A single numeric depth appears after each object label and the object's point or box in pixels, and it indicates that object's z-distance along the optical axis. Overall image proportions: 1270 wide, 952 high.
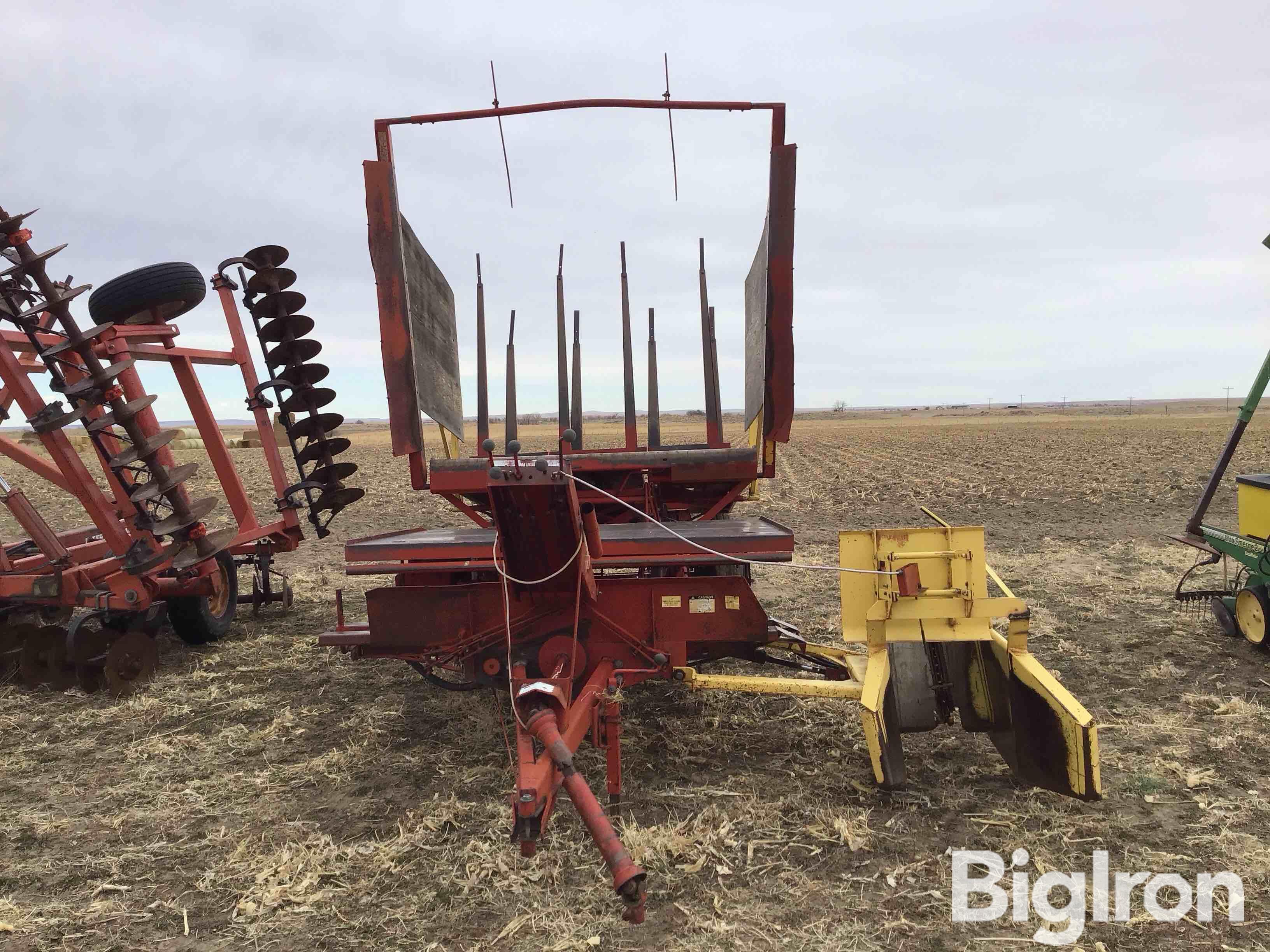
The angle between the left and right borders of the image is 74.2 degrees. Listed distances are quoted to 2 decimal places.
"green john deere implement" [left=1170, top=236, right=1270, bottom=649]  5.89
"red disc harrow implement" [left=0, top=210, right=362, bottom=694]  5.35
